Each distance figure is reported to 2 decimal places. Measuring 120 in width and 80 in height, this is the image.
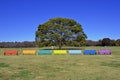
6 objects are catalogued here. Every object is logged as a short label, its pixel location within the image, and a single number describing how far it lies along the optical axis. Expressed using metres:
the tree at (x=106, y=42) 138.62
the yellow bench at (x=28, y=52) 44.71
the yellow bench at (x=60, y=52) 45.10
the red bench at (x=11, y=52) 44.00
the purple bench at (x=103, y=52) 45.66
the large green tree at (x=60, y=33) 66.38
